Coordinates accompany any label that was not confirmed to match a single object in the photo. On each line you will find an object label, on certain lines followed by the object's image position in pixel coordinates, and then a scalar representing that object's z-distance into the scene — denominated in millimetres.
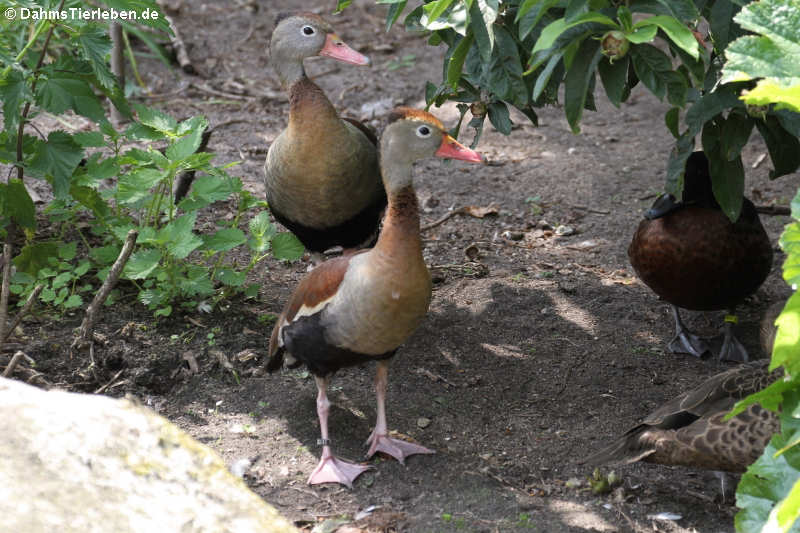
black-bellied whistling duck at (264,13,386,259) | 8289
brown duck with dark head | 8117
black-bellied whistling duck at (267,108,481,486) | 6414
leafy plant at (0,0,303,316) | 7348
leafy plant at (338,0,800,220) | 4957
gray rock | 3598
